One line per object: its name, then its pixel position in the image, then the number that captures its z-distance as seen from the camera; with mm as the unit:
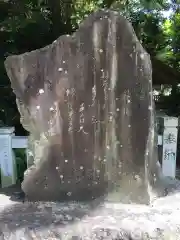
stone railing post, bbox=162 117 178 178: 2057
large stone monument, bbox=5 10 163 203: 1602
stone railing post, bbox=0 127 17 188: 1975
